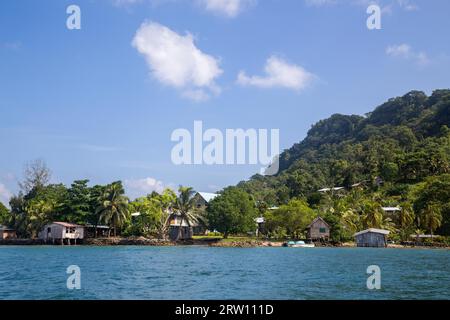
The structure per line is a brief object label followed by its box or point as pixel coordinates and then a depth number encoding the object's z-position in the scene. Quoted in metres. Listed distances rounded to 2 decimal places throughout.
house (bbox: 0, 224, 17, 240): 85.00
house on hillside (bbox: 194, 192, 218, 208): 95.44
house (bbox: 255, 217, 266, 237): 87.44
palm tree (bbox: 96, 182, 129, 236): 74.88
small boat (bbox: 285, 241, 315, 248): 70.89
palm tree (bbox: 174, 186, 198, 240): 75.47
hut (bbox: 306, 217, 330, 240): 74.44
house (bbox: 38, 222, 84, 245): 75.12
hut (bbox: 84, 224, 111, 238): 79.94
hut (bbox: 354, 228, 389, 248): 70.10
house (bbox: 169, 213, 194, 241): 82.86
